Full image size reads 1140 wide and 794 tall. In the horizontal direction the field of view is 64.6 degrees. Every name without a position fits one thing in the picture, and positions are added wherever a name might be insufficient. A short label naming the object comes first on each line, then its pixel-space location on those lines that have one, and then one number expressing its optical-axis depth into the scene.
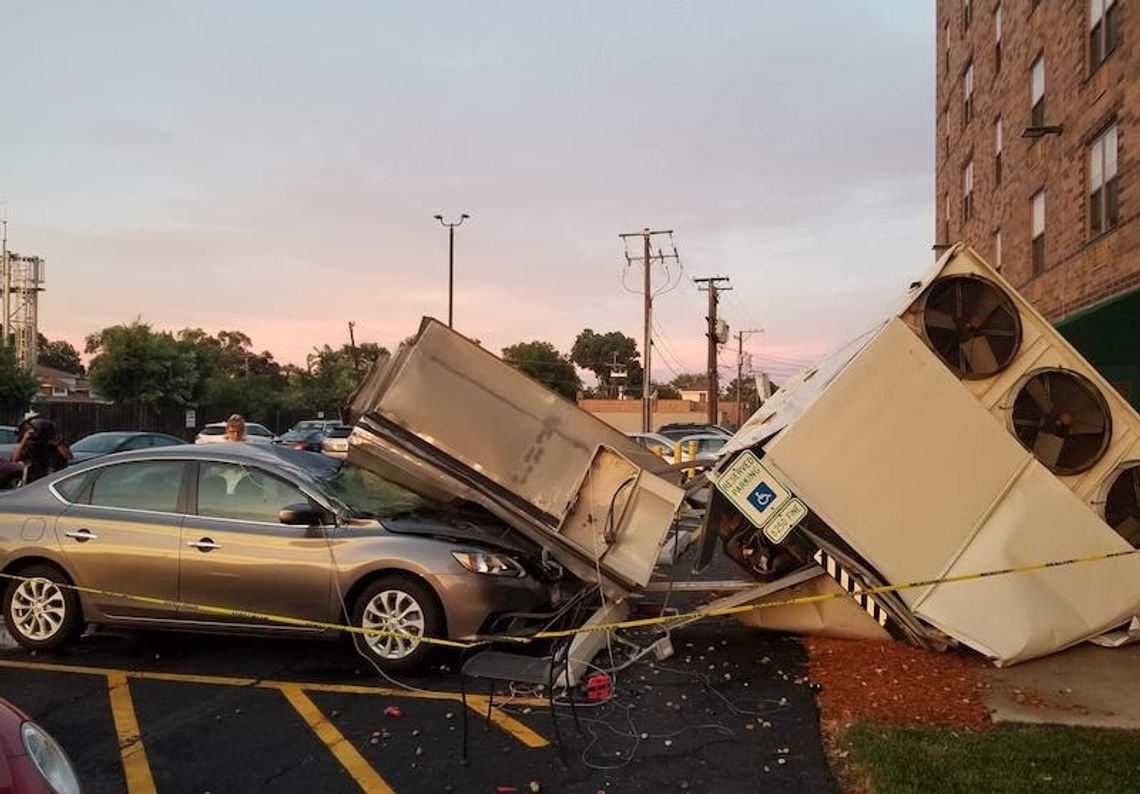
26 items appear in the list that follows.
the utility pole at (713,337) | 47.75
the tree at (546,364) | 94.25
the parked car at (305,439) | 27.37
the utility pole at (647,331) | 40.44
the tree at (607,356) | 114.00
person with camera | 9.43
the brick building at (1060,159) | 11.59
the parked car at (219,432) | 25.48
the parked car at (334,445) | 22.70
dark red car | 2.55
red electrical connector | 5.54
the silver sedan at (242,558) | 6.08
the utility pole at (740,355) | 83.79
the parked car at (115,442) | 18.70
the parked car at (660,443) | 23.30
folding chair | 5.27
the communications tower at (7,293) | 60.00
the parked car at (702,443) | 22.75
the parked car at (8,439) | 17.60
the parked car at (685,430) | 30.56
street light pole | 47.38
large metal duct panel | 6.26
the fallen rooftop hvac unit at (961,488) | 5.68
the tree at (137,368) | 42.66
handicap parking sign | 5.73
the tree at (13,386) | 33.31
